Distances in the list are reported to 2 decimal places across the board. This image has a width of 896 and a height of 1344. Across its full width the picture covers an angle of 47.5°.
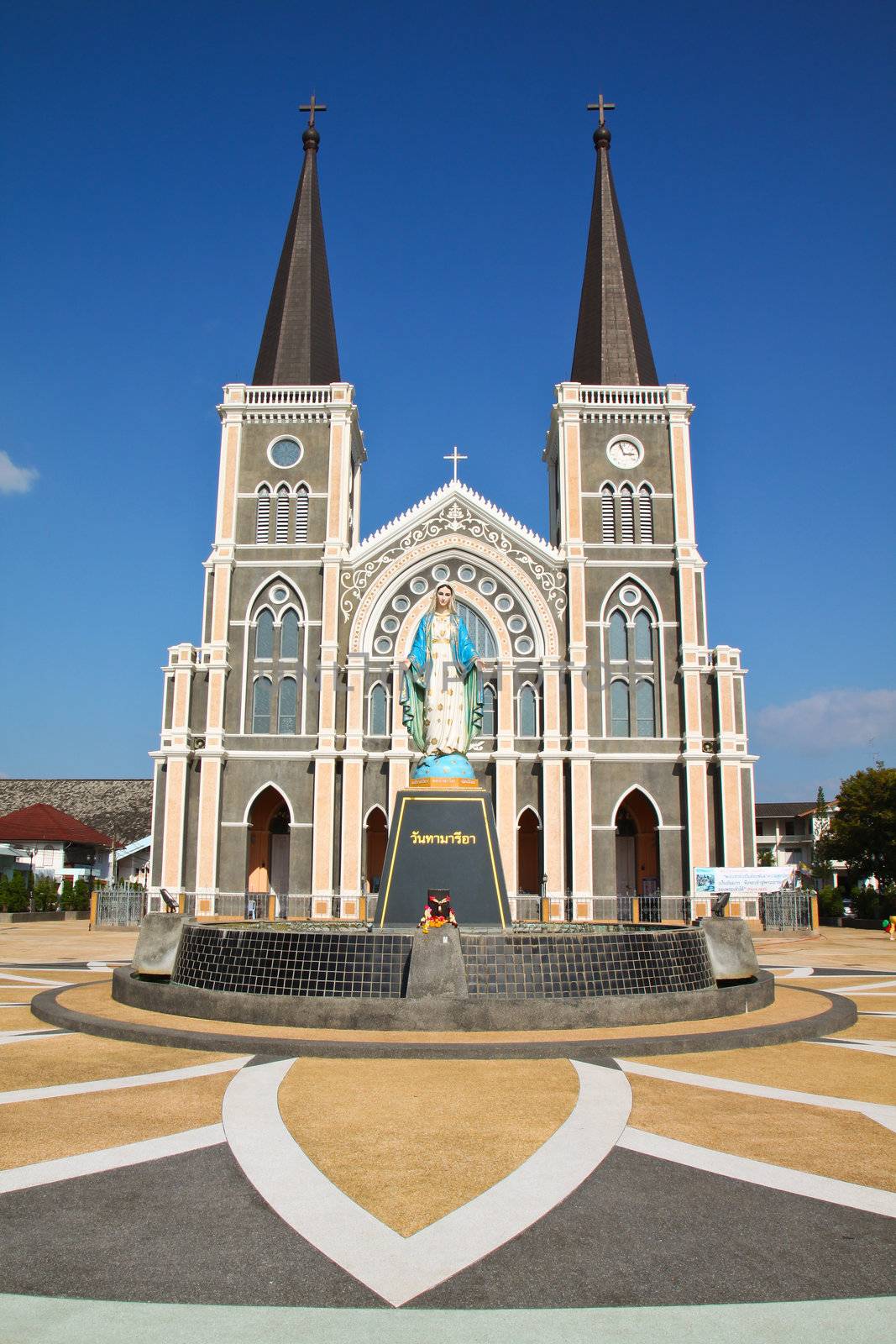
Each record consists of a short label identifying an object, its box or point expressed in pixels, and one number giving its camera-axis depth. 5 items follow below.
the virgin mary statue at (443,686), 17.00
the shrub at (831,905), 45.38
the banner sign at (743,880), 36.72
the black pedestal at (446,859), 15.20
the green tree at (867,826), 46.44
